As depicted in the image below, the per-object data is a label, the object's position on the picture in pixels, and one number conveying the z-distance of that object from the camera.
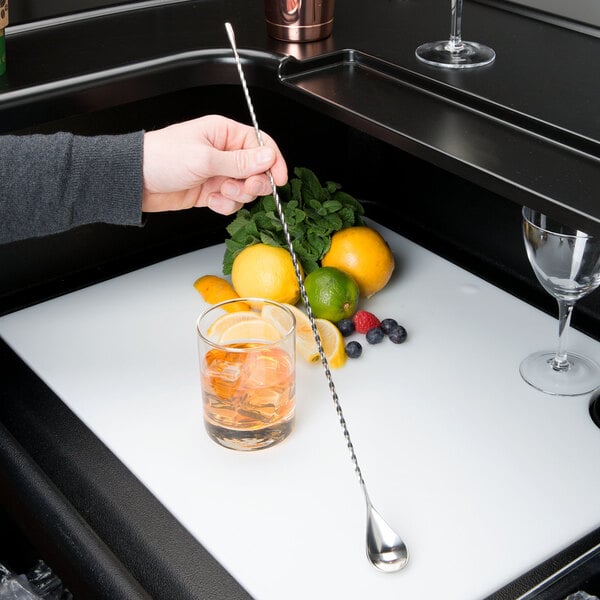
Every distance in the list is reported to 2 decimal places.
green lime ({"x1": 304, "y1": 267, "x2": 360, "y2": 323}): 1.26
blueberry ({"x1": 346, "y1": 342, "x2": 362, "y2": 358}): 1.23
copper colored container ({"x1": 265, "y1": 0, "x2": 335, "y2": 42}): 1.24
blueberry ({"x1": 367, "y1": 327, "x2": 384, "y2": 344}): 1.25
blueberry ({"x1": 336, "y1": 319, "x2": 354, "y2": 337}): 1.27
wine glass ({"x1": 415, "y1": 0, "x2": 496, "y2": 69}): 1.20
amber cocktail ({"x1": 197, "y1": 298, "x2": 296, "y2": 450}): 1.11
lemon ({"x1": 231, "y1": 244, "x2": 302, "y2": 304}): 1.28
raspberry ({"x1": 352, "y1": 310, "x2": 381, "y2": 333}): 1.26
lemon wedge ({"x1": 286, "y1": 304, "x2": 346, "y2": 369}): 1.23
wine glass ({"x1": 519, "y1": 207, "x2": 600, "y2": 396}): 1.13
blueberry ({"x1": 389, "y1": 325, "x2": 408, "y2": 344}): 1.25
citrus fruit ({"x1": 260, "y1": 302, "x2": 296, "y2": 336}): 1.14
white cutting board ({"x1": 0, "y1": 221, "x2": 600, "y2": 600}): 1.02
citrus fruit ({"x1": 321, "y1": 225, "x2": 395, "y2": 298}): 1.30
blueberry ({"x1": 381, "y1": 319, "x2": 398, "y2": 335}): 1.26
